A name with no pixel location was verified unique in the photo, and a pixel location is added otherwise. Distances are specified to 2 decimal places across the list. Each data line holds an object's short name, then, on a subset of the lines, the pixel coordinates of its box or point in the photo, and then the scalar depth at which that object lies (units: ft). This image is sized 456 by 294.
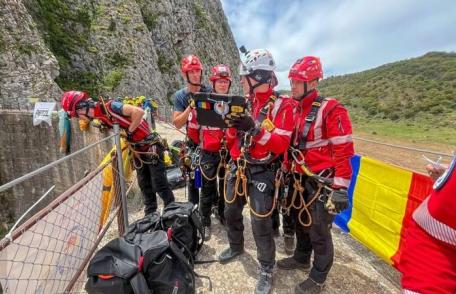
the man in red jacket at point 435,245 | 3.20
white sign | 39.19
